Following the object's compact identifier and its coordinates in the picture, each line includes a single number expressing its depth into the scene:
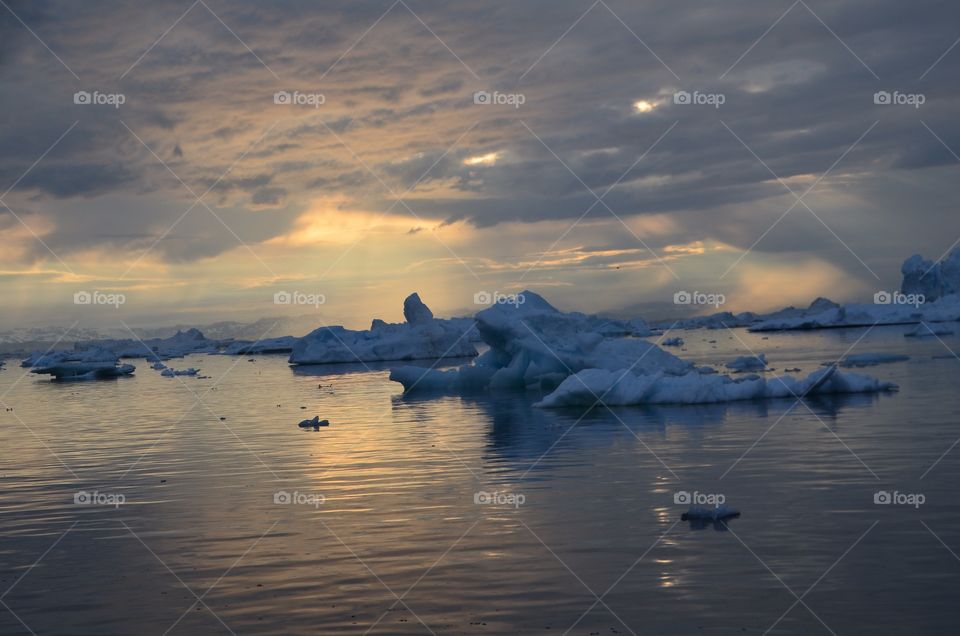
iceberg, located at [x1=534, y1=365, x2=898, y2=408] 29.06
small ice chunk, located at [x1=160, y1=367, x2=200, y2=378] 70.88
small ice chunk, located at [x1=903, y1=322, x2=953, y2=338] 70.00
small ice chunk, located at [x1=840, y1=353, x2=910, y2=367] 42.84
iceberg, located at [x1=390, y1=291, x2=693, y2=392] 36.94
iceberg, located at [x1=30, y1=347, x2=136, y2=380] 75.31
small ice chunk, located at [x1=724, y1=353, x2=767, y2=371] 43.82
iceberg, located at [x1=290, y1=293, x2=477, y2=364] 84.25
